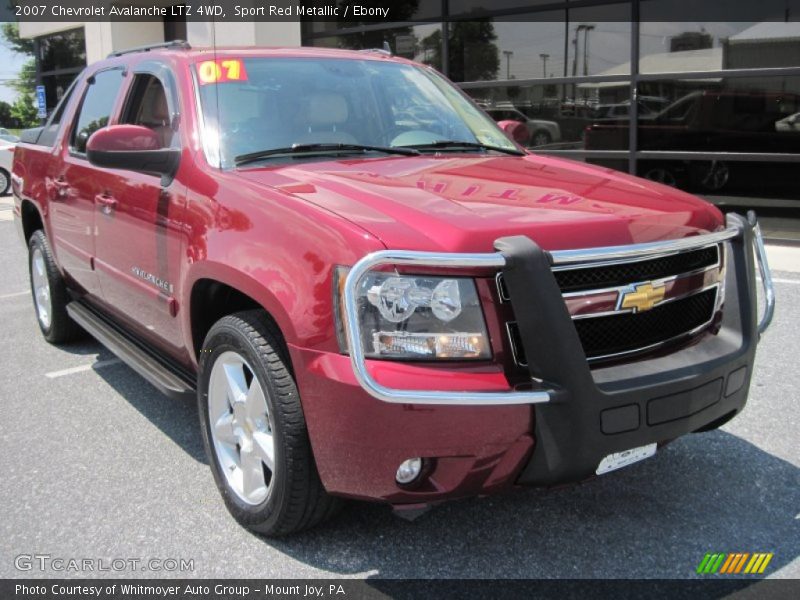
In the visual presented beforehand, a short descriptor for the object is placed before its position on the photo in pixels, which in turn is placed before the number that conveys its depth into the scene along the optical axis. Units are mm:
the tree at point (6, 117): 61031
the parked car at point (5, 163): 17078
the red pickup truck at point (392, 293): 2373
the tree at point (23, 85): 47141
